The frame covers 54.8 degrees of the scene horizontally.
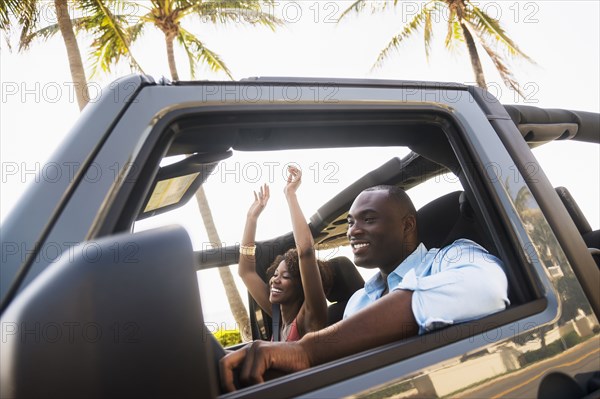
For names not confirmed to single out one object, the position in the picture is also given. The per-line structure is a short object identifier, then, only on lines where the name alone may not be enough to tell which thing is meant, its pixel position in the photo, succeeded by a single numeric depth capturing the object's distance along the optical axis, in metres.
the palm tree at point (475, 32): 15.33
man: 1.28
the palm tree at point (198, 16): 15.31
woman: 2.75
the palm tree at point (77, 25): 10.58
